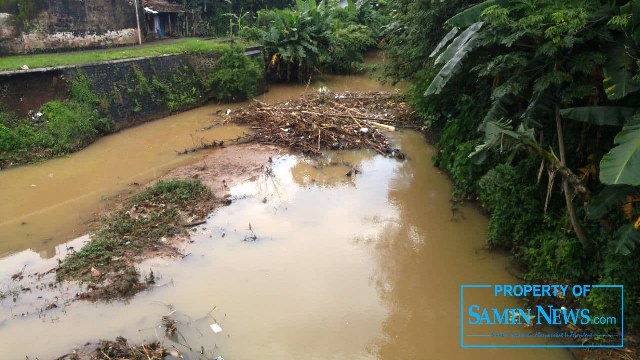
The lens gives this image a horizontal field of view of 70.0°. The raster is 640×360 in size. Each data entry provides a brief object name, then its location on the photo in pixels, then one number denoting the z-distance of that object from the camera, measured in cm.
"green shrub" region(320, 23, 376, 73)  1834
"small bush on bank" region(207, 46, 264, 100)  1480
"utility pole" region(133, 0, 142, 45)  1748
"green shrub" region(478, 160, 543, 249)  583
